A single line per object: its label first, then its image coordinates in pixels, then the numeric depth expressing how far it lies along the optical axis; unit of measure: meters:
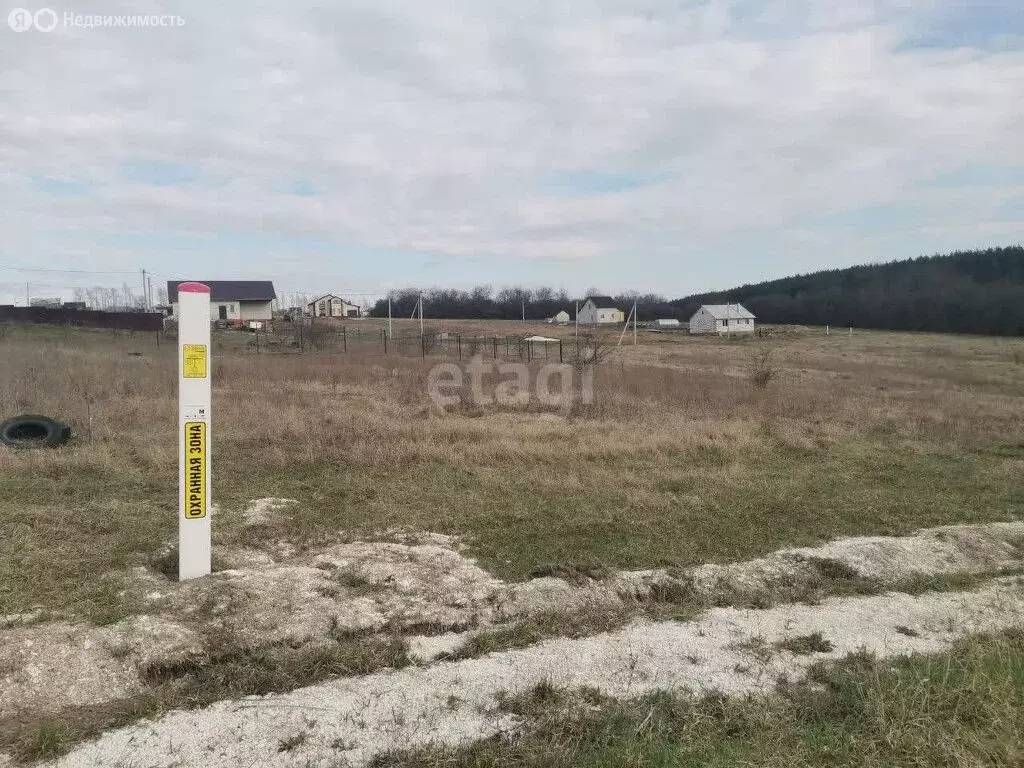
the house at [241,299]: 55.50
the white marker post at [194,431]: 4.98
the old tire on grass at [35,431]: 10.09
